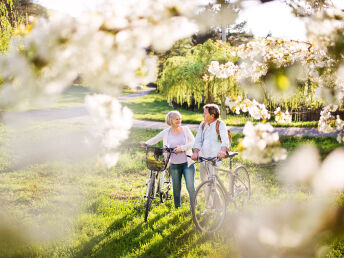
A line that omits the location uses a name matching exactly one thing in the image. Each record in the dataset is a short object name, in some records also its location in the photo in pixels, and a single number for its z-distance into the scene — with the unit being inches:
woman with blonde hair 182.7
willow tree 533.5
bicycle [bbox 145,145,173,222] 171.0
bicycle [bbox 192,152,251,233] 154.6
